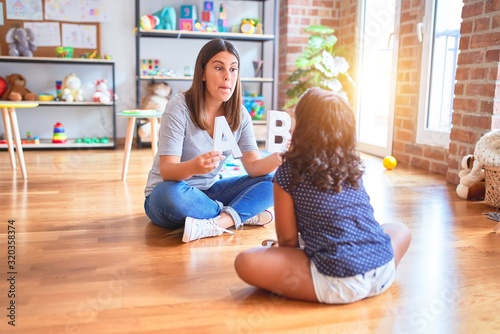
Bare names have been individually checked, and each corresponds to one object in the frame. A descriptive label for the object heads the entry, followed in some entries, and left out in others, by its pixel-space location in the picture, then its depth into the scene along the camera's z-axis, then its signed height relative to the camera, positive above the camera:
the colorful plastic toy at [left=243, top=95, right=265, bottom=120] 4.82 -0.21
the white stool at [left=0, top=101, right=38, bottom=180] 2.93 -0.25
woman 1.82 -0.30
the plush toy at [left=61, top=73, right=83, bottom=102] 4.39 -0.09
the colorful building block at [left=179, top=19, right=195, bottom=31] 4.51 +0.50
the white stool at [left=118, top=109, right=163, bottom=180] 2.99 -0.23
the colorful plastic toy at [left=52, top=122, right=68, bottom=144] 4.35 -0.48
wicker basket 2.38 -0.46
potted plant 4.20 +0.15
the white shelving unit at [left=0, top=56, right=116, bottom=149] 4.41 -0.27
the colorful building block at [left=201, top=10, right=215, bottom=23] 4.61 +0.59
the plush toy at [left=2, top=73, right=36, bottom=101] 4.28 -0.10
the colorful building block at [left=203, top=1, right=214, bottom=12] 4.62 +0.68
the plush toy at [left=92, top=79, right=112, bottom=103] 4.43 -0.11
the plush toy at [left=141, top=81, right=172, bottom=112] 4.48 -0.14
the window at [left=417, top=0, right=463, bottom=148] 3.33 +0.12
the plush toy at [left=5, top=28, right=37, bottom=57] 4.25 +0.30
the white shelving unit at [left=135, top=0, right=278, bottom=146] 4.50 +0.33
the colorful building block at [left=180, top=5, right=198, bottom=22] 4.53 +0.61
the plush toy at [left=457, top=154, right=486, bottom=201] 2.55 -0.49
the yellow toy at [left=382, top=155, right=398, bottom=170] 3.45 -0.52
